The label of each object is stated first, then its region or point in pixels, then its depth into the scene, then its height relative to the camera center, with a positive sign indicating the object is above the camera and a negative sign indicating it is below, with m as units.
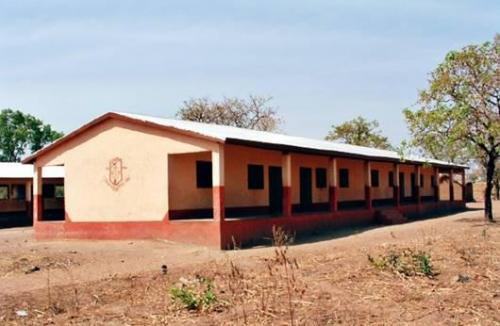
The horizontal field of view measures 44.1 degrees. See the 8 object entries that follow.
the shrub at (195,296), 7.73 -1.34
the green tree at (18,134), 56.12 +5.67
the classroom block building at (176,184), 17.95 +0.30
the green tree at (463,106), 21.06 +2.82
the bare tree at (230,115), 50.88 +6.36
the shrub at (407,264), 9.74 -1.24
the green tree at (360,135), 55.91 +4.94
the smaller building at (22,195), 31.16 +0.04
